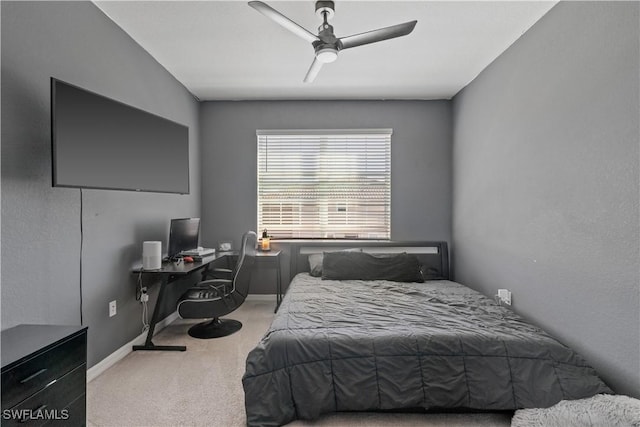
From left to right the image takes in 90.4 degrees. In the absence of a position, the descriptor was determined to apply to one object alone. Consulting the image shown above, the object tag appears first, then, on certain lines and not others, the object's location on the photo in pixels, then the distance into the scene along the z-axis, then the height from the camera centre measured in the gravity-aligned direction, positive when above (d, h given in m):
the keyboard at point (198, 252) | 3.31 -0.46
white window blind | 4.21 +0.33
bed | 1.82 -0.94
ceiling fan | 2.04 +1.15
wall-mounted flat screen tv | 1.80 +0.45
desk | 2.72 -0.67
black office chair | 2.85 -0.81
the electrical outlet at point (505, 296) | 2.80 -0.77
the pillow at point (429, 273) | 3.72 -0.75
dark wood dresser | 1.26 -0.73
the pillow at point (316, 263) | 3.72 -0.65
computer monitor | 3.16 -0.27
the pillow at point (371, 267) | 3.50 -0.64
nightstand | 3.85 -0.65
